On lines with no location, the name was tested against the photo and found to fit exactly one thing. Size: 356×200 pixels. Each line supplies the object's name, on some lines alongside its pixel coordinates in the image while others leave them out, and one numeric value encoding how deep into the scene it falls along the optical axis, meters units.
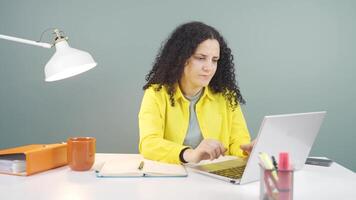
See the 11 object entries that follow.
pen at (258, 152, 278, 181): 0.81
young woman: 1.76
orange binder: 1.25
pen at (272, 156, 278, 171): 0.83
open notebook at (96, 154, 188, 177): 1.22
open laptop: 1.04
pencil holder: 0.81
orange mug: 1.29
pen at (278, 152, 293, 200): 0.81
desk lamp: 1.27
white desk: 1.02
